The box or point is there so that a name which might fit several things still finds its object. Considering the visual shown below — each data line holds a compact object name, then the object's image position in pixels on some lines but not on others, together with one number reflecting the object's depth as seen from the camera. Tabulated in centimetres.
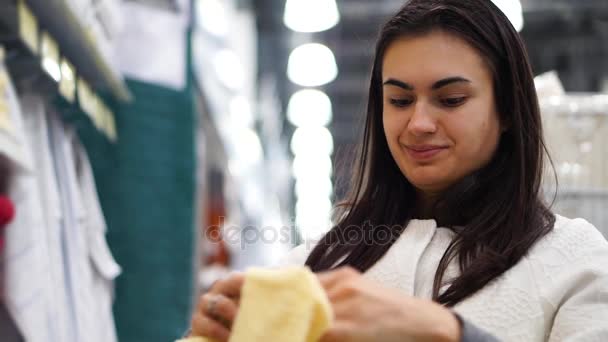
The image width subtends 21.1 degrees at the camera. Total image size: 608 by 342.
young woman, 165
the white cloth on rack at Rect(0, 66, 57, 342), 207
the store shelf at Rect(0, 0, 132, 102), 213
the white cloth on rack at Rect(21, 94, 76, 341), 230
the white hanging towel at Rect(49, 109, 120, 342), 239
